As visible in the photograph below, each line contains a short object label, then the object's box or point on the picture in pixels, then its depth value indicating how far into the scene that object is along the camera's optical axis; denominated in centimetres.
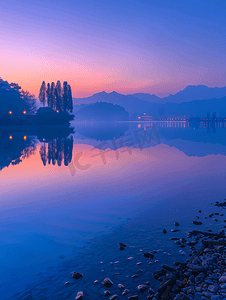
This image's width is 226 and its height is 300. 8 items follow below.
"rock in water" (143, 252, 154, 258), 771
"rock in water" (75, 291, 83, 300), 582
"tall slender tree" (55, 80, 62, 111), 13562
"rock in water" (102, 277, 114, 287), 635
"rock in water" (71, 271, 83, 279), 672
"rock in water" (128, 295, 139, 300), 572
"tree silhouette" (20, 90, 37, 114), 15588
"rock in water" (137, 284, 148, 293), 607
